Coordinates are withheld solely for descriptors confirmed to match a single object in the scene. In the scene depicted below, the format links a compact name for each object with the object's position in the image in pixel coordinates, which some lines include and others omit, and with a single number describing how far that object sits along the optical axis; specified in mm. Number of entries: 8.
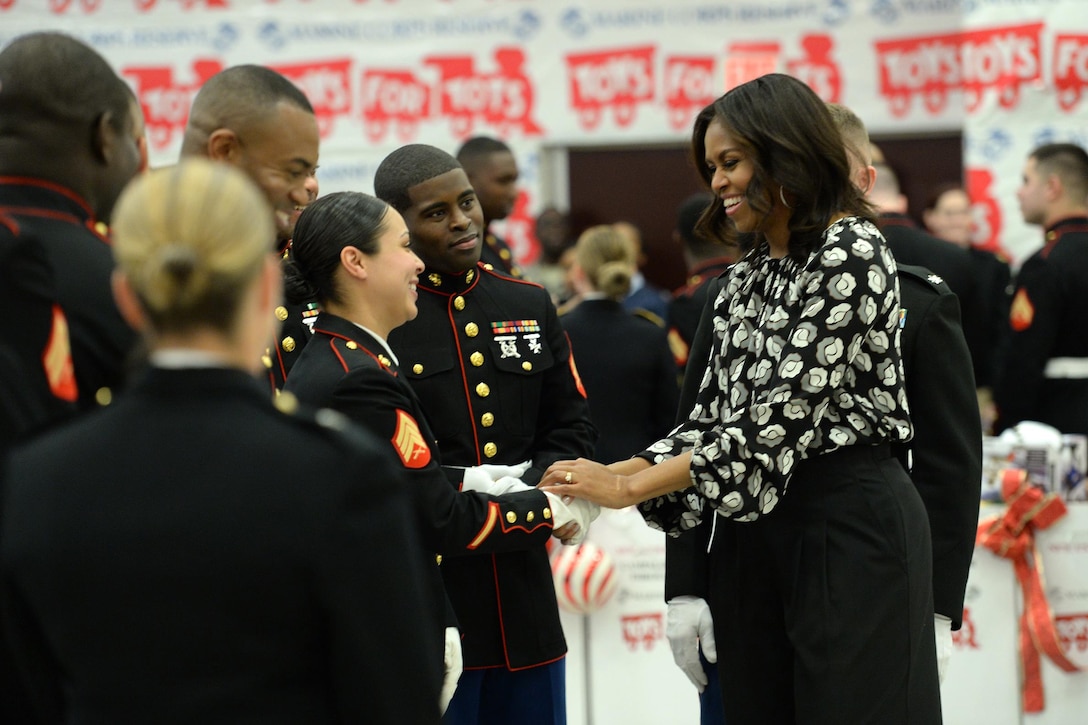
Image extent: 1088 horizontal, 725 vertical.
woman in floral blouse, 4668
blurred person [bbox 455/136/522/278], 9773
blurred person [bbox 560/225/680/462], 9891
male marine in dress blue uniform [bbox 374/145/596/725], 5617
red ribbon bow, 8484
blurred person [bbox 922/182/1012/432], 12359
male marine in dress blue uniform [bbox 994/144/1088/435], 10773
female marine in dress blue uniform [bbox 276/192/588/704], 4566
